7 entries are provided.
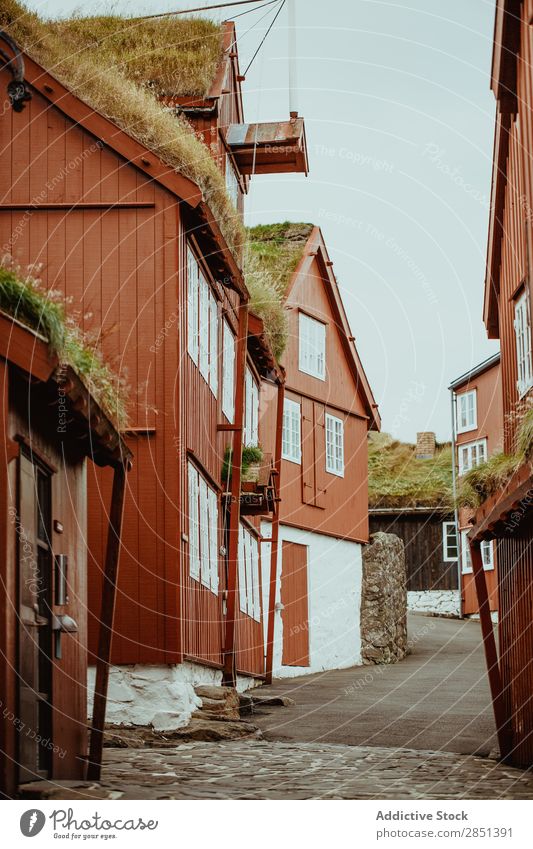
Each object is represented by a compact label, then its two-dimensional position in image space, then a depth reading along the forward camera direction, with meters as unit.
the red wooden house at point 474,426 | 33.81
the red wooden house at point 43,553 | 7.64
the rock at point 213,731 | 12.98
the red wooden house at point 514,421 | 11.37
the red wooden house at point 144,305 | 13.34
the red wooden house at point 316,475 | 24.61
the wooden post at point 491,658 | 12.30
